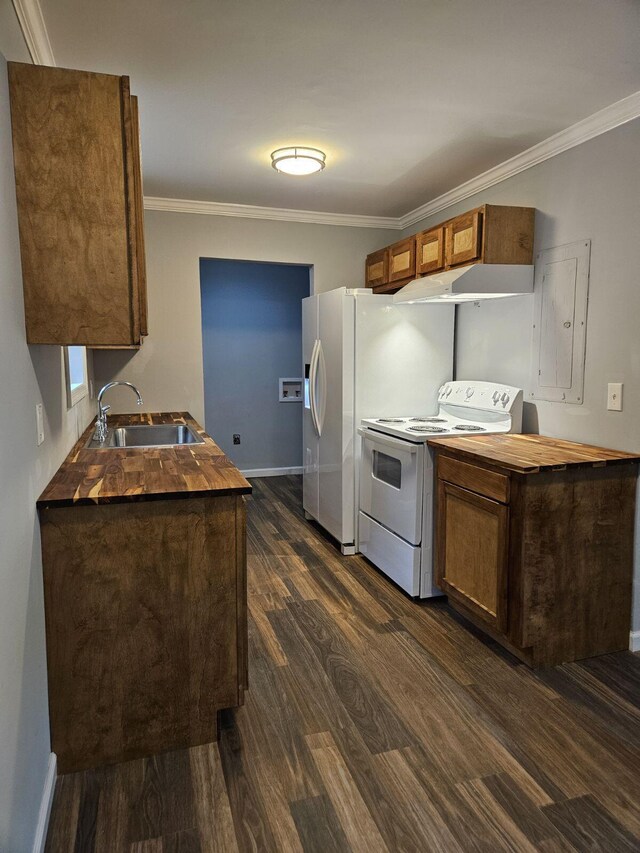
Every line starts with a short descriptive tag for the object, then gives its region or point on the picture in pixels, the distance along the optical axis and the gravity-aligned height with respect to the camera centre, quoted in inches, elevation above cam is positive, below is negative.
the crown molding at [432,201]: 73.9 +44.8
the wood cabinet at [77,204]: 62.6 +19.1
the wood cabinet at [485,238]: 116.6 +28.4
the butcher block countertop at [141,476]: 69.1 -14.6
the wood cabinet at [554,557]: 90.9 -30.8
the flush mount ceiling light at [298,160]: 117.6 +44.4
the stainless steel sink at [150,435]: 129.3 -15.0
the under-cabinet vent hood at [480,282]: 115.6 +18.5
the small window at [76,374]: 96.5 -0.6
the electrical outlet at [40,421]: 66.6 -5.9
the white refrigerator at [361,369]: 140.6 +0.5
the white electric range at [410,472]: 117.4 -22.2
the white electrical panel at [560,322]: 108.6 +9.8
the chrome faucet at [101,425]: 120.3 -11.6
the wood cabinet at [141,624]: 68.4 -31.7
